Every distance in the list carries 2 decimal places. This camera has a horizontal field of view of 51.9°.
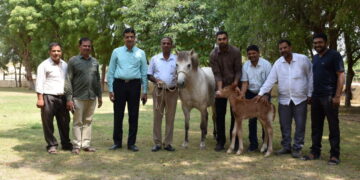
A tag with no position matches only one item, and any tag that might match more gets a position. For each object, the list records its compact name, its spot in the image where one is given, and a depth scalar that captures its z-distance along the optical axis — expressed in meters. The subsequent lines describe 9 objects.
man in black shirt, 6.05
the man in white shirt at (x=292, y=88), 6.67
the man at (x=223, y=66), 7.19
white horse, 7.13
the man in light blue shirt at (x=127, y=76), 7.09
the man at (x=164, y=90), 7.28
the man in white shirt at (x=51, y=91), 6.85
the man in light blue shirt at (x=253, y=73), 7.20
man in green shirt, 6.93
